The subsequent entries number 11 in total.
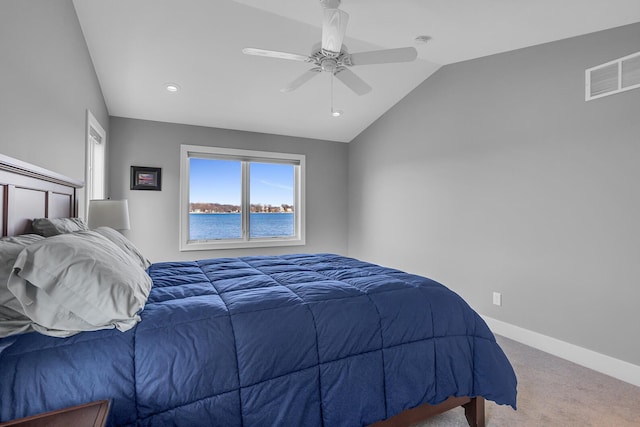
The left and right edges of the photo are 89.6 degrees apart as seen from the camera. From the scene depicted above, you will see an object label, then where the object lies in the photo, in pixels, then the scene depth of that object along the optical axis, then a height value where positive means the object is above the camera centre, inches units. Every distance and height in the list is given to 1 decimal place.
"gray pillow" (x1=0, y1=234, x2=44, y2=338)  42.1 -13.3
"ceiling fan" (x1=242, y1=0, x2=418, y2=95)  79.4 +43.6
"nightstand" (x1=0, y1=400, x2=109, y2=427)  29.6 -19.9
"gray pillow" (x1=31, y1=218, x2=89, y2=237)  66.4 -3.7
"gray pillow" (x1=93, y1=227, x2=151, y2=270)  74.5 -8.0
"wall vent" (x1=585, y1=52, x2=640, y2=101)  88.4 +39.9
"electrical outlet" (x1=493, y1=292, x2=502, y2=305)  122.5 -32.1
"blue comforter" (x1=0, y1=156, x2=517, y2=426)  42.1 -22.0
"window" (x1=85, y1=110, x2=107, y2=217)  126.7 +20.9
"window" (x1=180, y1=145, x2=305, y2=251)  170.7 +7.5
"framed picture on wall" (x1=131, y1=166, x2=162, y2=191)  155.9 +15.9
